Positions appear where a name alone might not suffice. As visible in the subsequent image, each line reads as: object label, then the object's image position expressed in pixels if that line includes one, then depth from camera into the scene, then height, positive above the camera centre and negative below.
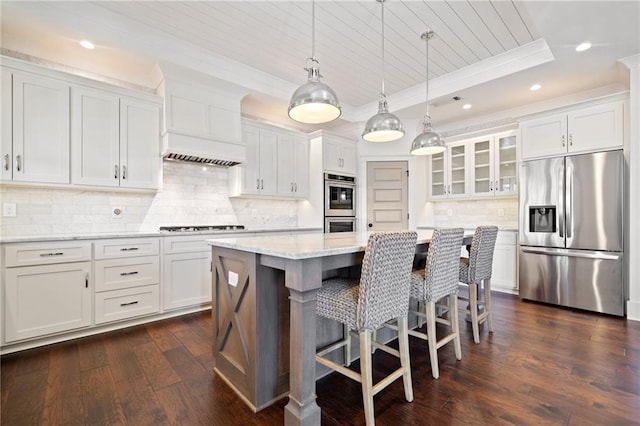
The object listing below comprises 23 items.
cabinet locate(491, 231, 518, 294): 4.05 -0.71
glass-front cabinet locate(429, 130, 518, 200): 4.31 +0.71
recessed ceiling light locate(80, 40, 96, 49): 2.72 +1.61
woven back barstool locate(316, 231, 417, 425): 1.49 -0.47
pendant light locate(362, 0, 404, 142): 2.55 +0.78
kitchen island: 1.47 -0.58
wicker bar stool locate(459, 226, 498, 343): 2.55 -0.49
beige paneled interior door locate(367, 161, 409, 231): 4.99 +0.30
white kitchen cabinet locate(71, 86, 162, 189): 2.78 +0.76
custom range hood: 3.23 +1.15
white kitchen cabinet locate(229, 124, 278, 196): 4.03 +0.67
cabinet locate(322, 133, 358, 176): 4.68 +0.97
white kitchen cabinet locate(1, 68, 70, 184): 2.45 +0.76
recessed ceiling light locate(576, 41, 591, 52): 2.77 +1.59
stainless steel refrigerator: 3.16 -0.21
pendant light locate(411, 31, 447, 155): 2.96 +0.74
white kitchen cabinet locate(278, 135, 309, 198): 4.47 +0.75
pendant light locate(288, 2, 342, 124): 1.94 +0.76
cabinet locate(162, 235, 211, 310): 3.12 -0.63
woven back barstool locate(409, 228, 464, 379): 1.99 -0.46
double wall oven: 4.68 +0.18
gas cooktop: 3.38 -0.17
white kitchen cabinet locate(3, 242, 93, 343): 2.33 -0.62
